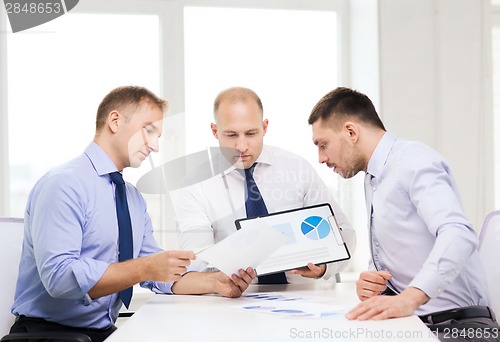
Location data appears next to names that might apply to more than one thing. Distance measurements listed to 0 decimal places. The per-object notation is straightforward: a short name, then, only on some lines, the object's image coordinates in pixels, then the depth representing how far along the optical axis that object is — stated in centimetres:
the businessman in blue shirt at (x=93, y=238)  201
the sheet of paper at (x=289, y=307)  182
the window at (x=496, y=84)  436
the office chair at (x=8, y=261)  232
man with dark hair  173
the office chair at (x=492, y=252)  237
